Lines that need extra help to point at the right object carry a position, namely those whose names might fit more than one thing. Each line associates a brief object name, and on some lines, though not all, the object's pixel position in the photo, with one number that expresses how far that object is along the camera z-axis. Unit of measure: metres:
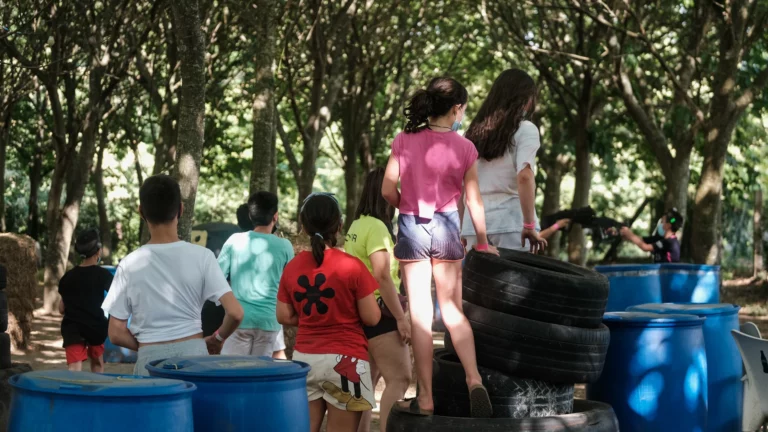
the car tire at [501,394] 5.88
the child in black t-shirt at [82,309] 8.91
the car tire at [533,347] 5.85
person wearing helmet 13.69
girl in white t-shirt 6.50
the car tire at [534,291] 5.89
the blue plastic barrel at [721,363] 7.46
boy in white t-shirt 4.88
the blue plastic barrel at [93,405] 3.62
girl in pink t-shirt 5.75
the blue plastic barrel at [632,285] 8.98
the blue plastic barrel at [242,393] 4.21
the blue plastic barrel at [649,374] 6.73
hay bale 14.16
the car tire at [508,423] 5.54
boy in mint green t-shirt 7.44
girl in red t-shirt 5.61
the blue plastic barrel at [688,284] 9.24
